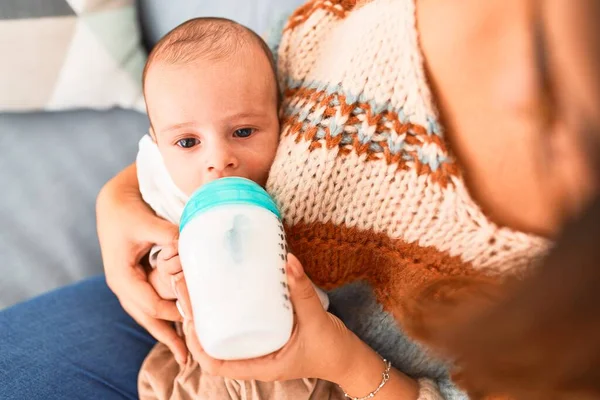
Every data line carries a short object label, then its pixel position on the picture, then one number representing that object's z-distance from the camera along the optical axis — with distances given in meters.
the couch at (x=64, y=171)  1.24
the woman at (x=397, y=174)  0.60
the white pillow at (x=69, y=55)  1.35
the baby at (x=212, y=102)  0.82
